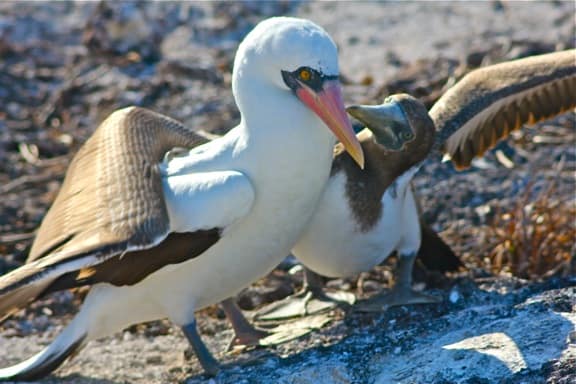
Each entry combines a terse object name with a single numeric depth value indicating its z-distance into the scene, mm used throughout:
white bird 10602
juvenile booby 12187
